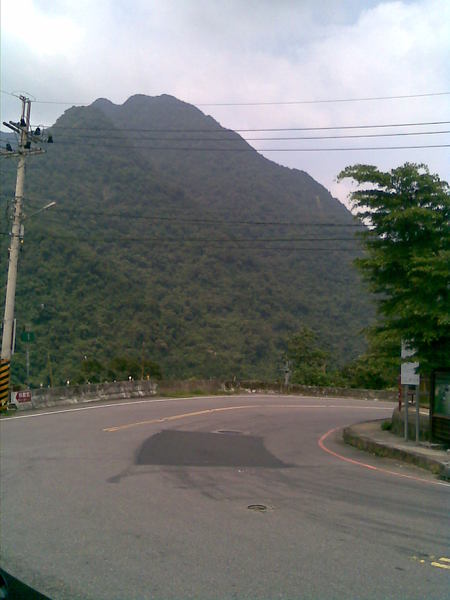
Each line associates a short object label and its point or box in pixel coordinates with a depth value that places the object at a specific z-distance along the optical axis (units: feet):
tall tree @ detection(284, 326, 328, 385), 187.83
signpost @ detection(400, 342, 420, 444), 48.32
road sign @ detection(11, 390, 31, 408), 77.36
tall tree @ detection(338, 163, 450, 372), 46.75
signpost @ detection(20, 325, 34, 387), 78.74
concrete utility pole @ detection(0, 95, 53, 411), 77.15
